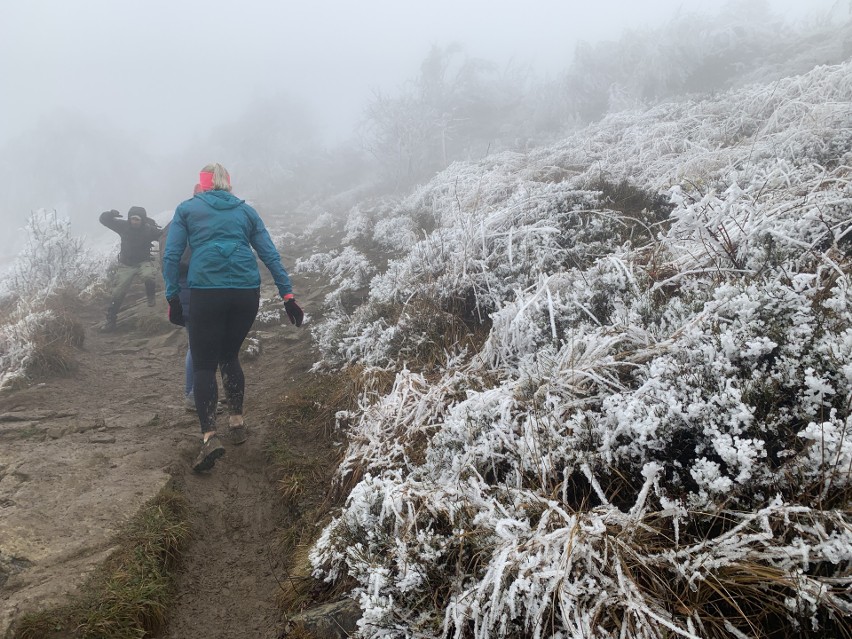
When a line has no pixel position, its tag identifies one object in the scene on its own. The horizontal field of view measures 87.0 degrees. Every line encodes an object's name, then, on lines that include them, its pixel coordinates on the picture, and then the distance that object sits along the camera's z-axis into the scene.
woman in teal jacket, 3.71
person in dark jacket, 8.09
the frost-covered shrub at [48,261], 9.34
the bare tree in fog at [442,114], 26.83
